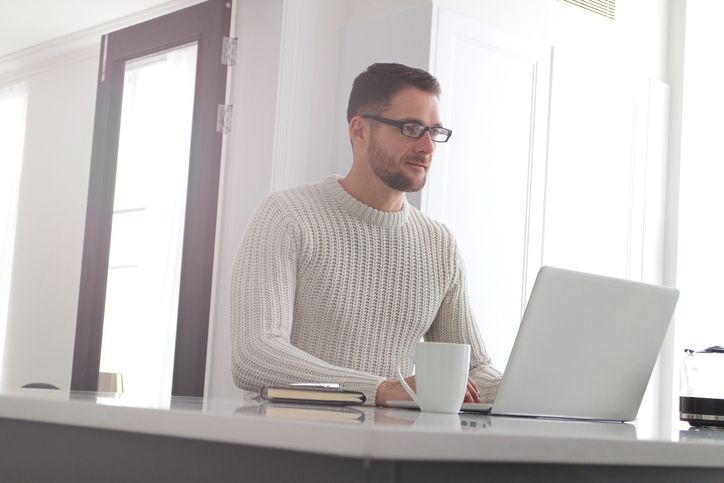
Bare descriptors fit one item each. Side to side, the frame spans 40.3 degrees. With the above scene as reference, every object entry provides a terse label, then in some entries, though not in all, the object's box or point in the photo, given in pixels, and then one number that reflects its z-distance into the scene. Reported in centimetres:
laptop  148
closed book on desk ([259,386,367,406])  125
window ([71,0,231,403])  370
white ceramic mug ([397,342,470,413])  138
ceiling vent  396
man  218
